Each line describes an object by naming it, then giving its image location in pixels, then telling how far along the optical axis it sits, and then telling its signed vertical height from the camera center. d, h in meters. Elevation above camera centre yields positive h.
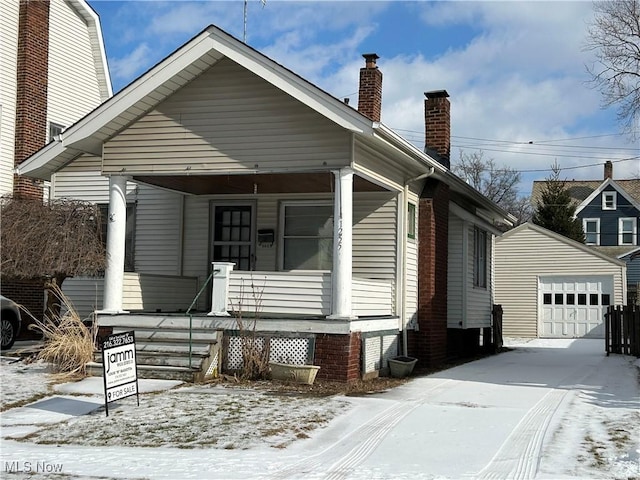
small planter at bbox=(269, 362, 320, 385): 11.81 -1.03
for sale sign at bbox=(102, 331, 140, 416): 9.37 -0.80
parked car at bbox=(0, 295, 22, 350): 15.65 -0.41
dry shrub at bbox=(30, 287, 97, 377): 12.59 -0.74
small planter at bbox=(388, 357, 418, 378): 13.80 -1.07
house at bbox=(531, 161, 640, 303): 45.12 +5.82
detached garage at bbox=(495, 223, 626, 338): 30.42 +1.10
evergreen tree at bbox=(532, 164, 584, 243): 40.62 +5.27
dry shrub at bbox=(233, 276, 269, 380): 12.27 -0.73
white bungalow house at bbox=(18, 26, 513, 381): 12.29 +2.01
